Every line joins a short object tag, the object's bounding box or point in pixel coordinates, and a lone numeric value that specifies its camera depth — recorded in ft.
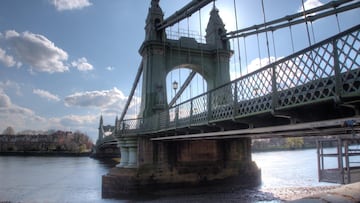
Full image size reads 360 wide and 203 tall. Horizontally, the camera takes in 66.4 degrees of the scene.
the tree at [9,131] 364.58
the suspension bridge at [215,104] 14.06
